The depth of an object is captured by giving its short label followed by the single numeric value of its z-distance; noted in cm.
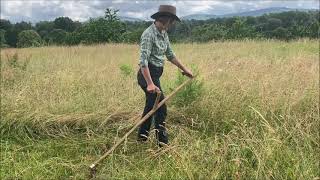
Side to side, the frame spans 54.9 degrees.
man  316
